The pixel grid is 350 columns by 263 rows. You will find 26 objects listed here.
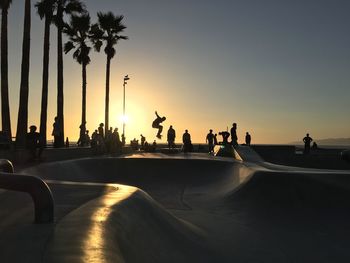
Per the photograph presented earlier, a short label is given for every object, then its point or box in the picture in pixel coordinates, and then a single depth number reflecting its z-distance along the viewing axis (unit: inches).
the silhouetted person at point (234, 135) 993.5
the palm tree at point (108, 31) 1665.8
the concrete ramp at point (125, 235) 159.0
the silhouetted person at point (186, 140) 1076.6
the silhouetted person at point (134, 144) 1387.1
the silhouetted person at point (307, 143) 1159.6
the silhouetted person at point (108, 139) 1007.3
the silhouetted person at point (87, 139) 1380.9
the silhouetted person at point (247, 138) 1275.8
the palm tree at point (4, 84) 1018.1
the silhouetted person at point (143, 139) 1380.9
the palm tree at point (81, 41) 1545.3
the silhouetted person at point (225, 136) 1002.0
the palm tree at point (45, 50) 1168.8
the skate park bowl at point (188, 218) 176.9
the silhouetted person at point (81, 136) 1373.6
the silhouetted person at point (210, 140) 1175.7
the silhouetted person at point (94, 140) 936.3
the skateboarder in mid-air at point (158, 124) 1024.9
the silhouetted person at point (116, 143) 1017.9
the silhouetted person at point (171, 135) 1038.4
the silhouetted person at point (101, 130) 918.4
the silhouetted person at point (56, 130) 906.9
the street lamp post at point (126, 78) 1947.6
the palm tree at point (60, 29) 1278.3
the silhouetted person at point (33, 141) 647.8
